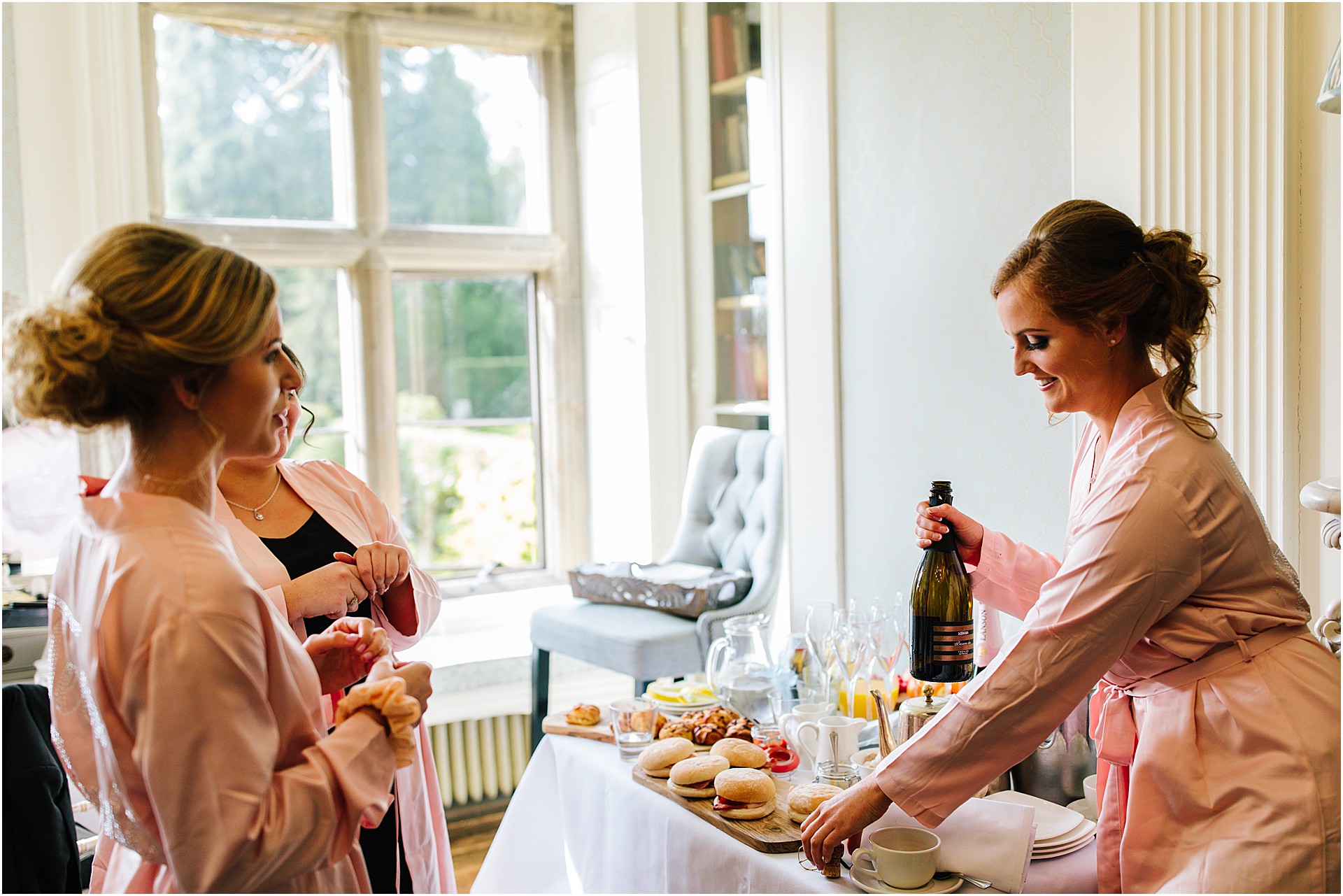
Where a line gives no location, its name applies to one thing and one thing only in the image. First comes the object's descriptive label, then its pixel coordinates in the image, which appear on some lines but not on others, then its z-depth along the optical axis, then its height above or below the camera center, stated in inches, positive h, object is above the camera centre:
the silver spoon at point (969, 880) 56.2 -27.8
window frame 162.4 +20.5
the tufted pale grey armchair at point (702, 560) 129.1 -26.7
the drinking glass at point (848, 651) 82.3 -22.6
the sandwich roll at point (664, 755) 73.6 -27.2
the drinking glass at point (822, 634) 84.6 -22.0
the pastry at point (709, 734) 77.9 -27.1
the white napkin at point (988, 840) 56.0 -26.0
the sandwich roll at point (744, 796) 65.6 -26.7
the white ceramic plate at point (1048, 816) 61.6 -27.5
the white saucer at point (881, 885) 55.7 -27.7
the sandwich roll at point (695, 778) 69.4 -27.0
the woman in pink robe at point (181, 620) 36.1 -8.5
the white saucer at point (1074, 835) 60.2 -27.7
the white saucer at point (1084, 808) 65.9 -28.3
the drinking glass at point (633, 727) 78.4 -26.9
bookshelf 155.3 +23.2
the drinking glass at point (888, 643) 82.9 -23.3
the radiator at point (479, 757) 160.1 -58.9
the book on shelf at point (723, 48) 159.5 +47.9
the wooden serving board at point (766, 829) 61.6 -27.8
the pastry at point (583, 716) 85.7 -28.2
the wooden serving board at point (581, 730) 82.7 -28.7
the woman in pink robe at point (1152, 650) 49.6 -14.5
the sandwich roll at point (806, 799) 63.9 -26.4
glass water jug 84.6 -24.8
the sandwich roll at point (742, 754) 72.4 -26.7
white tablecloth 60.1 -32.1
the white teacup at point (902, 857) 55.4 -26.1
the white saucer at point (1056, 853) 59.8 -28.1
